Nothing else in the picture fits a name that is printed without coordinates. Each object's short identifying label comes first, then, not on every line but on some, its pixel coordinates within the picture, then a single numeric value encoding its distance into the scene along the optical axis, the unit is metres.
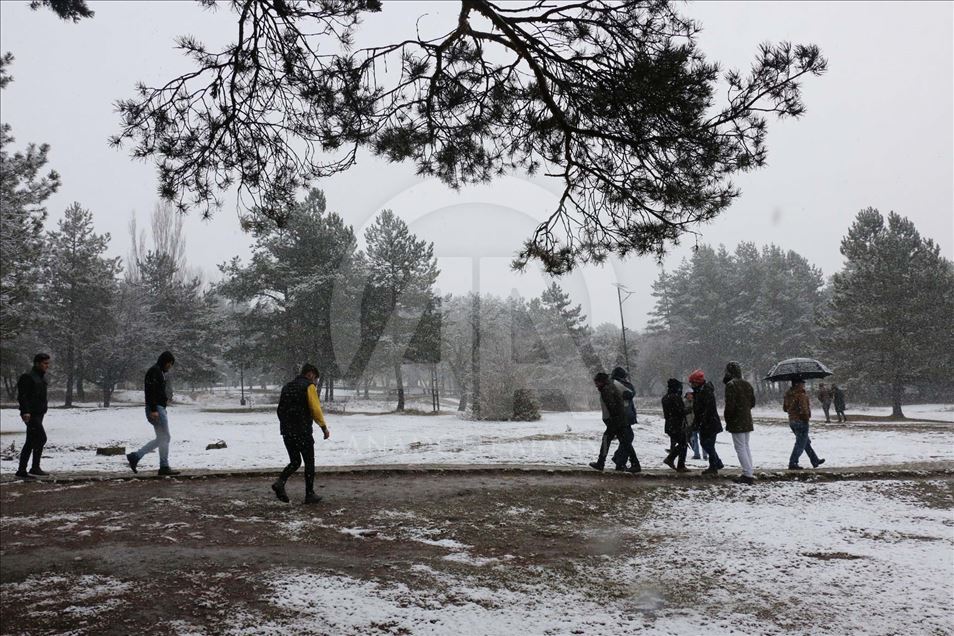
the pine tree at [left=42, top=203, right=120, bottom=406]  37.41
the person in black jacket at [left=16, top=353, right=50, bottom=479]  8.46
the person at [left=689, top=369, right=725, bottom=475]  9.06
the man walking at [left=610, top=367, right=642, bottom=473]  9.22
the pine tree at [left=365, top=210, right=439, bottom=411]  34.22
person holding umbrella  9.59
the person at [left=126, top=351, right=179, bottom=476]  8.55
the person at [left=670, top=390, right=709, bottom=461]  12.03
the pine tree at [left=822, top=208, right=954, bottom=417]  30.64
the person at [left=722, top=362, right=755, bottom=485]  8.38
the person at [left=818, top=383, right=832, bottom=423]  26.42
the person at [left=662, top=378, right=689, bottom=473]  9.52
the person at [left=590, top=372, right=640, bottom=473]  9.14
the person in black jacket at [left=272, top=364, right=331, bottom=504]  6.86
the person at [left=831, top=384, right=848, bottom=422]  26.55
